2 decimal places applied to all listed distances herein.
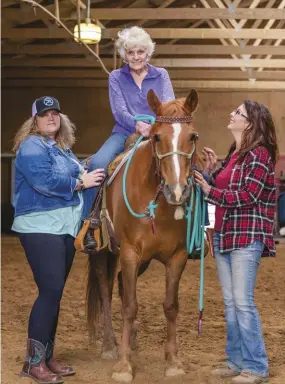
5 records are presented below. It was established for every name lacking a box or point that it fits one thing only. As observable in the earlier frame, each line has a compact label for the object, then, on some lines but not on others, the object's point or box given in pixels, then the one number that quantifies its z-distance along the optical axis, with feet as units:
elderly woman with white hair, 22.09
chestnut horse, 18.35
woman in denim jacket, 20.17
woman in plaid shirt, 19.33
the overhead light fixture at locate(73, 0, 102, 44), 45.34
